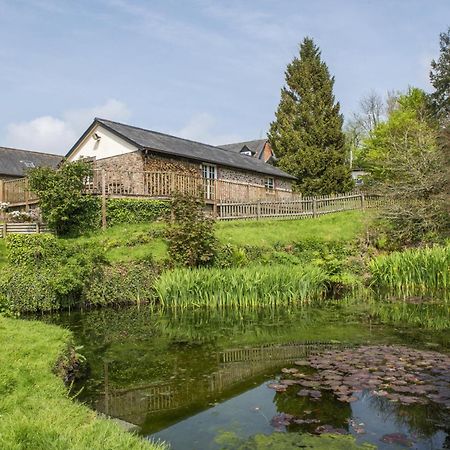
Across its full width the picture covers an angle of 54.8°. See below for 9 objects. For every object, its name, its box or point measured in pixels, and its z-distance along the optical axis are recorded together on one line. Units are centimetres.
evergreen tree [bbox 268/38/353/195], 3759
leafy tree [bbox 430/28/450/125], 3819
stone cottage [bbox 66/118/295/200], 2244
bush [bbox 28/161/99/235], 1791
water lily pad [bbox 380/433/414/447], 484
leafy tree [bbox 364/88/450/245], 1999
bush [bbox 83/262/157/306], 1431
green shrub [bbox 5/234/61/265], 1462
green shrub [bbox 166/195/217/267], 1628
